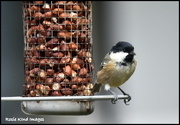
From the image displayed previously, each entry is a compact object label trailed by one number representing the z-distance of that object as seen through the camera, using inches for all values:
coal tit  304.7
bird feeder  296.5
